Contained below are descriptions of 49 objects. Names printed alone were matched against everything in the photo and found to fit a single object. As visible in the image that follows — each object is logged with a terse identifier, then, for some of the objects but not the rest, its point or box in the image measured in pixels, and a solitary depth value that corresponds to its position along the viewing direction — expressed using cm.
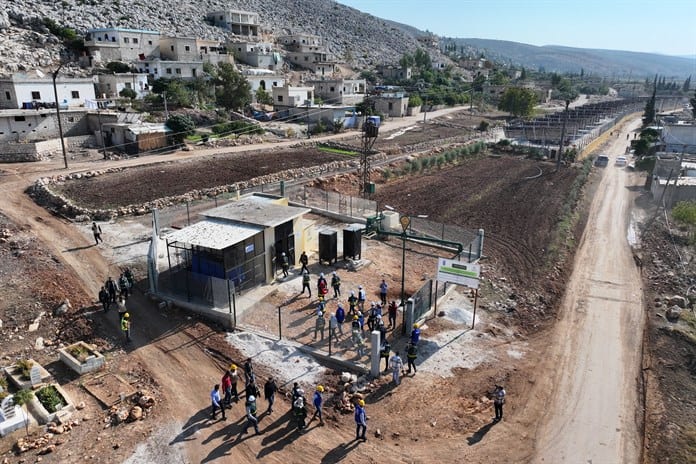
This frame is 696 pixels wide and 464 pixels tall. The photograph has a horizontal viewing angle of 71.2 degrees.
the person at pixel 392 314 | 1661
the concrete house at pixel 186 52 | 8475
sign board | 1692
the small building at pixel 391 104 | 8031
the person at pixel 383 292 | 1836
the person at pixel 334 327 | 1610
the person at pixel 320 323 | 1600
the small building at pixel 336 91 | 8088
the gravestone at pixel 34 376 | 1337
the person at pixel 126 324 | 1573
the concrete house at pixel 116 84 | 5944
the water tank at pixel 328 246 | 2167
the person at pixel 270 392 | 1254
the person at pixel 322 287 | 1802
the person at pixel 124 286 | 1789
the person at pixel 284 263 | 2003
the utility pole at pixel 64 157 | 3676
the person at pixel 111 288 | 1764
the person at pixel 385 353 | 1449
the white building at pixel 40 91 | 4625
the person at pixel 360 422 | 1148
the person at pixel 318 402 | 1220
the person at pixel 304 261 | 2025
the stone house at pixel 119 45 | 7506
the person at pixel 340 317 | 1597
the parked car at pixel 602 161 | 5206
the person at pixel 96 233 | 2311
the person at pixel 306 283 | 1877
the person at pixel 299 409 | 1193
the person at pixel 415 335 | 1501
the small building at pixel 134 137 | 4403
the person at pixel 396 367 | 1377
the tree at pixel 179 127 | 4728
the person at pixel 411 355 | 1427
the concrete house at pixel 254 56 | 9594
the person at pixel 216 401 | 1223
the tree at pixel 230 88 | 5862
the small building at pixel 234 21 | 12169
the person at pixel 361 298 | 1760
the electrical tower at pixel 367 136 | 3241
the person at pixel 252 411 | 1187
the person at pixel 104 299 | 1758
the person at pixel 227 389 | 1271
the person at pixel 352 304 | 1706
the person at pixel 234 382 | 1295
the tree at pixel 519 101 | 9050
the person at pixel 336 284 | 1867
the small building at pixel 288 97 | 6681
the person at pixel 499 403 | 1257
